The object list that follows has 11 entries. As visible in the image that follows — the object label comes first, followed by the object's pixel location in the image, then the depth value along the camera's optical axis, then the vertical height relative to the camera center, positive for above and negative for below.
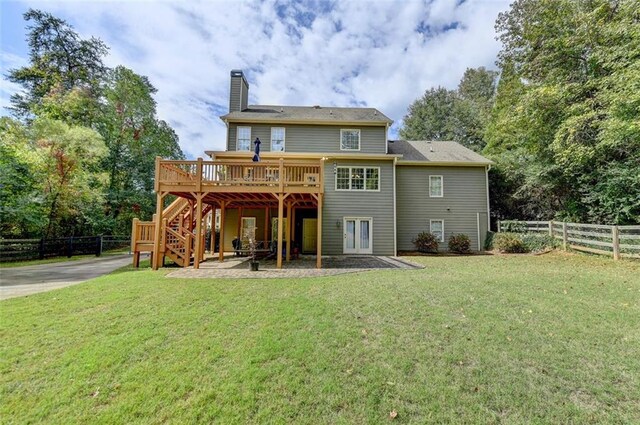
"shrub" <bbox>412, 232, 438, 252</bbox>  14.52 -0.75
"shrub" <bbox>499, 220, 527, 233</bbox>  14.37 +0.18
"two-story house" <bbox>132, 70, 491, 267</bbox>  13.73 +2.26
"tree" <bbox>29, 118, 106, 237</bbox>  14.27 +3.46
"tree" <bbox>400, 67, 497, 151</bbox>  29.62 +14.02
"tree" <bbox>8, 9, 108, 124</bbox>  20.00 +13.02
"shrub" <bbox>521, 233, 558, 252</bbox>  12.82 -0.59
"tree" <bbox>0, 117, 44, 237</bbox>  11.60 +1.99
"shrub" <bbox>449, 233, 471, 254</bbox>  14.55 -0.80
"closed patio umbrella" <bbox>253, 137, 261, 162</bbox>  11.05 +3.17
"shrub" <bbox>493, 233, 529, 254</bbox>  13.52 -0.74
